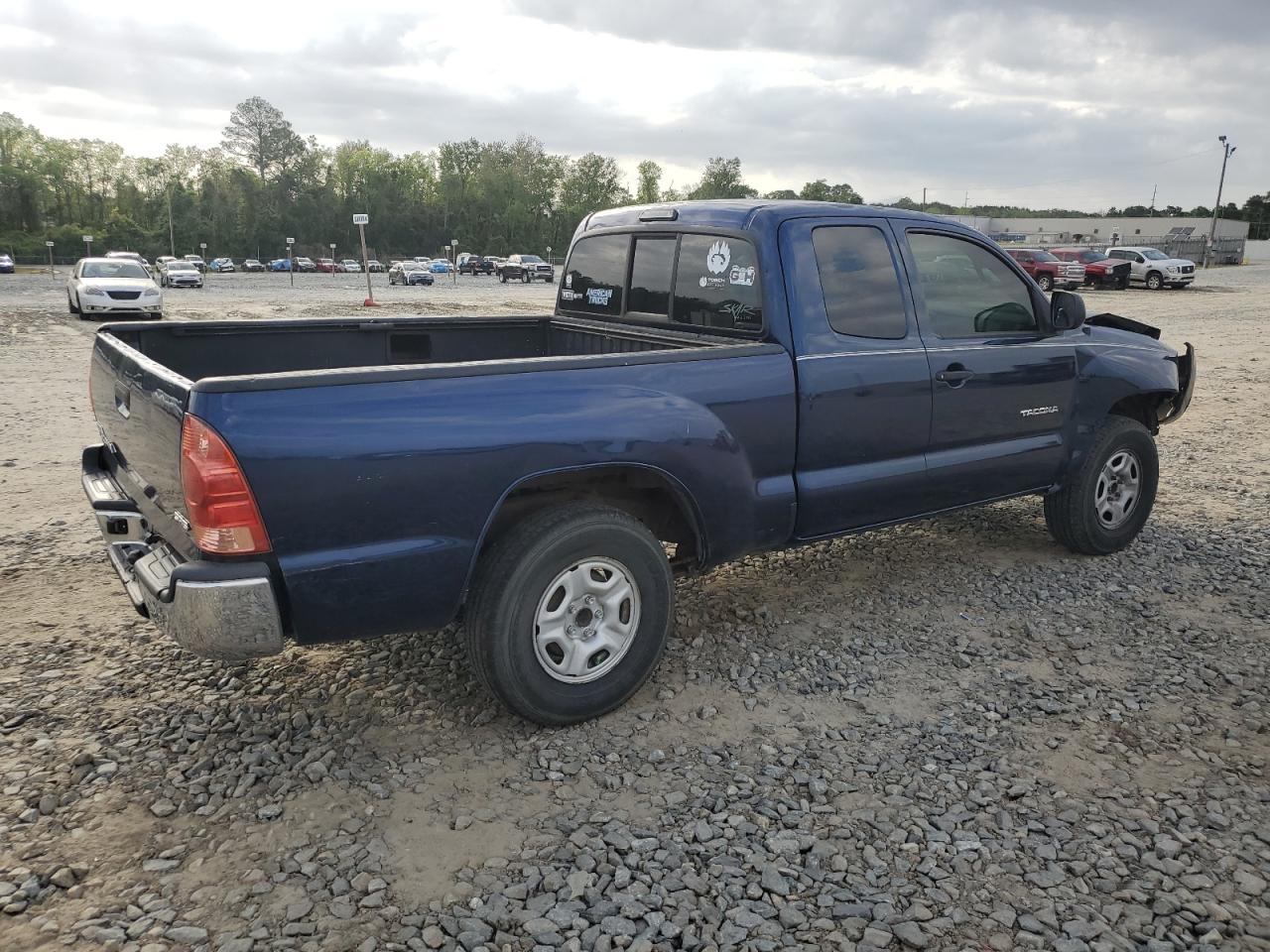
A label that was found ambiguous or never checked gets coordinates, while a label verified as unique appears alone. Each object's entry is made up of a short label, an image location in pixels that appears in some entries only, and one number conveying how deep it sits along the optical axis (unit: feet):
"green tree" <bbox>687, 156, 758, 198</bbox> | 366.53
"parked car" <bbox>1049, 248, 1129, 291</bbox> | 108.99
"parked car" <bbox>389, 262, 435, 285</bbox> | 167.63
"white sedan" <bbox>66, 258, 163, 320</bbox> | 71.46
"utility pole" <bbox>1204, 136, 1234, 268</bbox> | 172.86
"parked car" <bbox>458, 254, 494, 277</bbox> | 234.58
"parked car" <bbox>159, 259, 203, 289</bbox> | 147.76
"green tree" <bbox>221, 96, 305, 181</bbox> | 361.10
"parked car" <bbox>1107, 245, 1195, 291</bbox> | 109.29
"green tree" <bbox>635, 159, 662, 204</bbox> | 406.82
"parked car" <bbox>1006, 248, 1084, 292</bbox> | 106.63
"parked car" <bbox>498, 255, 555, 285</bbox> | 181.06
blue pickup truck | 9.39
